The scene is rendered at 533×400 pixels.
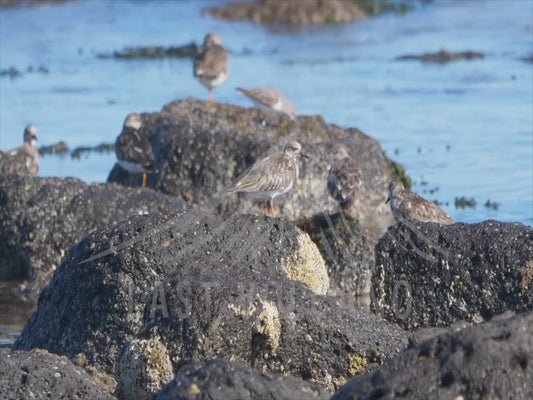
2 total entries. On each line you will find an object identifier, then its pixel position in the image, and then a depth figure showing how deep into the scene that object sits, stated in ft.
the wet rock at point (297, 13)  164.76
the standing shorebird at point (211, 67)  85.51
